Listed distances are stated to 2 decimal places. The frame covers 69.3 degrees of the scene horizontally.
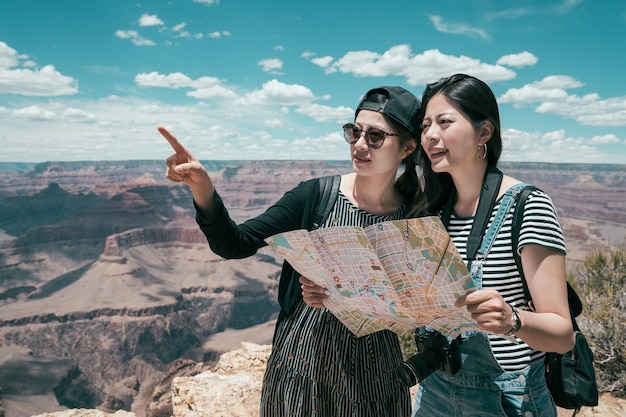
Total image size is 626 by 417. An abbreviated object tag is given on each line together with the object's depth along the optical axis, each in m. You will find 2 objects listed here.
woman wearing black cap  1.72
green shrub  4.80
